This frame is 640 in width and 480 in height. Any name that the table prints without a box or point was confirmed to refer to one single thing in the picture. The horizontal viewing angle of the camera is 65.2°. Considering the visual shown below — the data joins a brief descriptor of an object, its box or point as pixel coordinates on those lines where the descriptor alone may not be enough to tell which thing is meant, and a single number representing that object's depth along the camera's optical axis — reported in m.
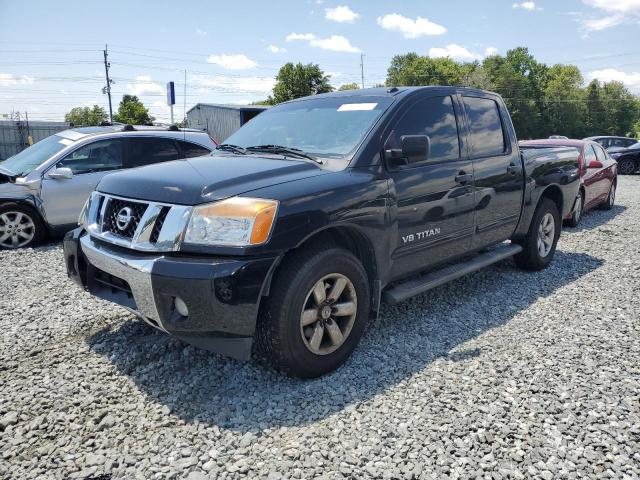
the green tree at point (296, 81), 55.53
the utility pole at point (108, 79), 50.22
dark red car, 8.74
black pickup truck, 2.75
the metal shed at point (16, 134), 29.42
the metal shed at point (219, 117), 35.03
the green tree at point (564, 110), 73.06
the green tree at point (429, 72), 72.75
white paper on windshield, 3.78
